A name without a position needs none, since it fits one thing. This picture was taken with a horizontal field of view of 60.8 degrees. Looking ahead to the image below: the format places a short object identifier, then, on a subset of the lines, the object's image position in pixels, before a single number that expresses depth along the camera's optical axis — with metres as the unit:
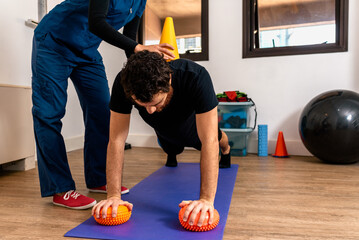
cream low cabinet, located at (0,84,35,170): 2.07
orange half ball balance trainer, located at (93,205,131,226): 1.15
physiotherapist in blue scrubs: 1.42
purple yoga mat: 1.09
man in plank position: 0.98
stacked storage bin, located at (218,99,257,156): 2.89
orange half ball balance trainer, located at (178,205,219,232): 1.08
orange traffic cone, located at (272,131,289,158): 2.81
